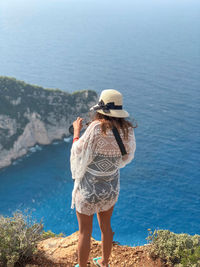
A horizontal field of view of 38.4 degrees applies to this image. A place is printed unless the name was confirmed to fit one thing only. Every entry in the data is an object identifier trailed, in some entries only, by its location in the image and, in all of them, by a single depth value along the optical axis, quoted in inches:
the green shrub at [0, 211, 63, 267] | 236.5
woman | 177.9
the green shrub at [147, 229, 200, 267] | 242.8
